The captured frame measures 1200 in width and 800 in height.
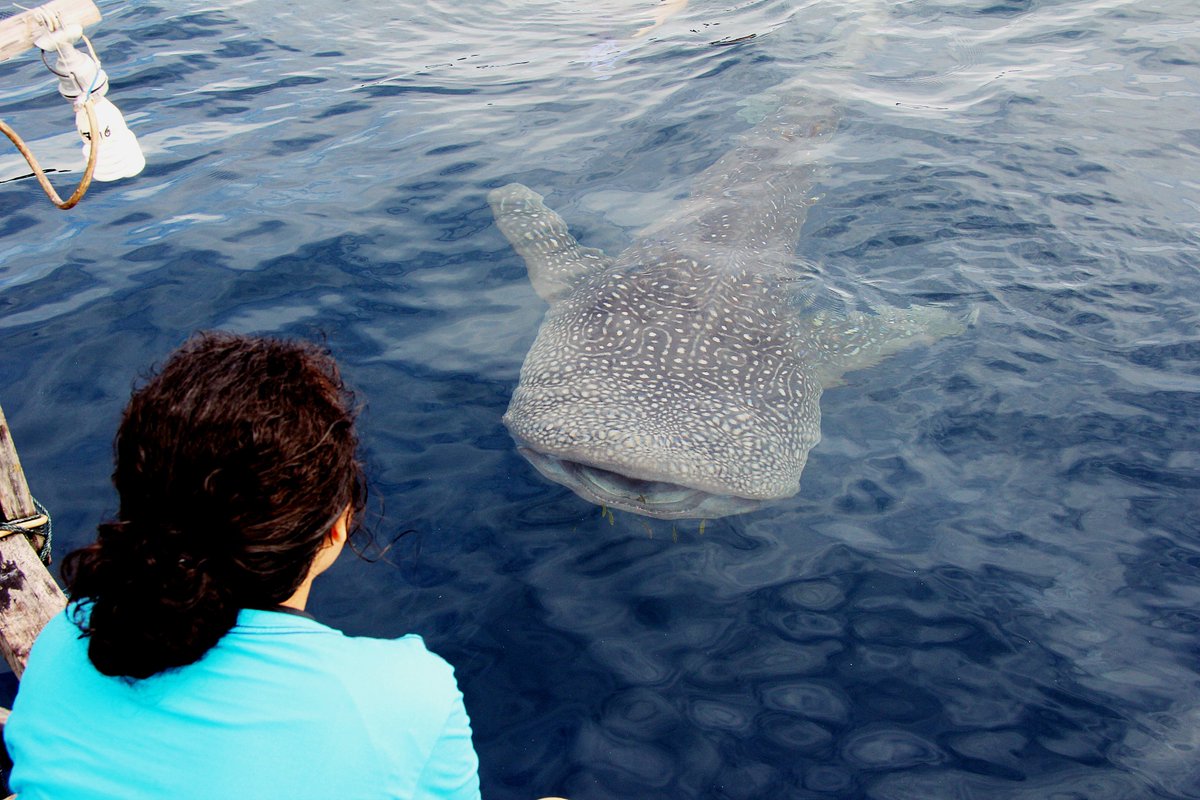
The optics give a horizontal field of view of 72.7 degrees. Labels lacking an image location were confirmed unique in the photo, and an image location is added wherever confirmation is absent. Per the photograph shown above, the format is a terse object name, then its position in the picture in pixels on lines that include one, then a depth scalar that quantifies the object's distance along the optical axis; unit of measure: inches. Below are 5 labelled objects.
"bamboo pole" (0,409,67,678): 116.6
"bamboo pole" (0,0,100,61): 142.7
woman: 60.7
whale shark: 150.1
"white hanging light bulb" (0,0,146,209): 141.5
